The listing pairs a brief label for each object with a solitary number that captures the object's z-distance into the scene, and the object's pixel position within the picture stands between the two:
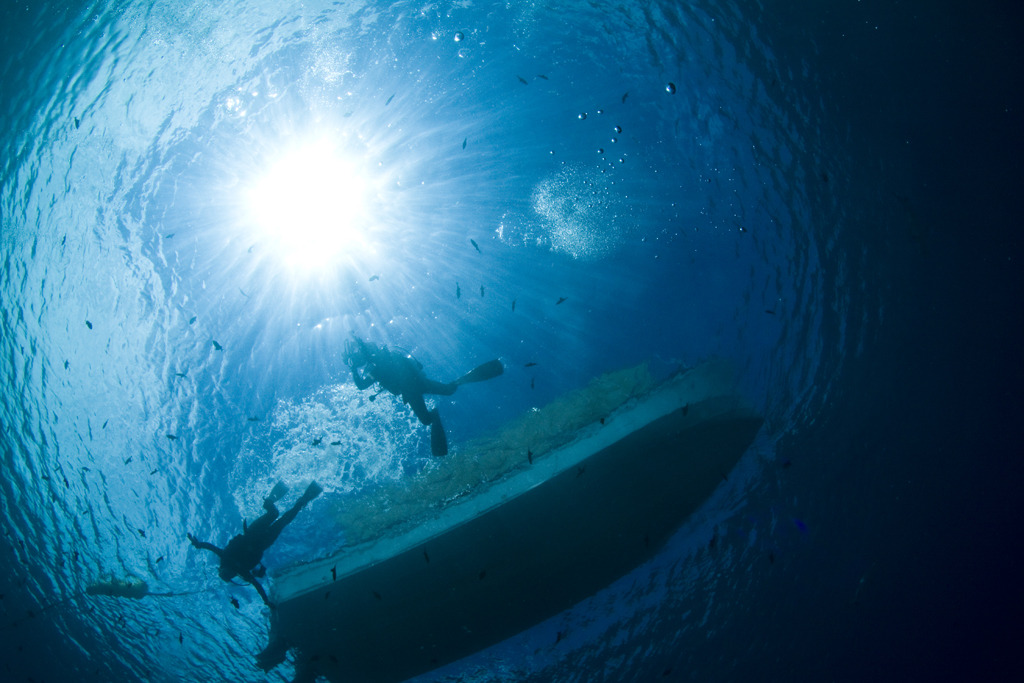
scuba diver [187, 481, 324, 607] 9.08
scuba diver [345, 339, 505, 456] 8.66
